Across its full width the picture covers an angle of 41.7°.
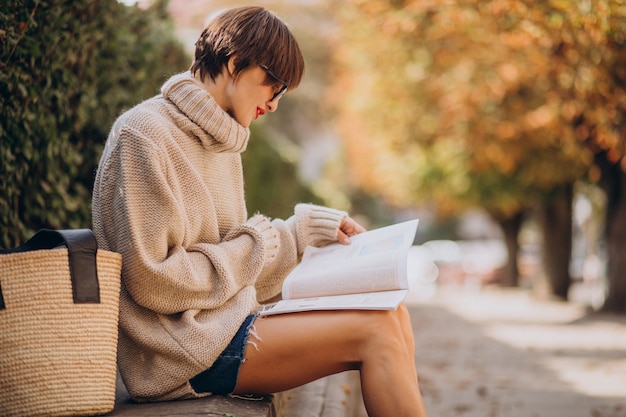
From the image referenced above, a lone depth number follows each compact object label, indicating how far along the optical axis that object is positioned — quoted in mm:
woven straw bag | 2387
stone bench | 2732
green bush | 3781
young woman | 2752
